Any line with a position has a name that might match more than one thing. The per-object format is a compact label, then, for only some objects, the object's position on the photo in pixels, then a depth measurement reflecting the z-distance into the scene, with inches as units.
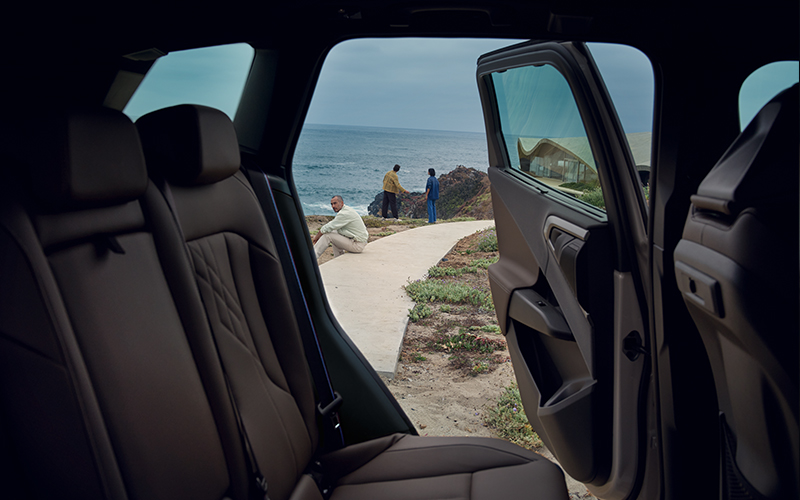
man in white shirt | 309.4
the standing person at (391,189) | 584.4
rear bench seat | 37.0
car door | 60.3
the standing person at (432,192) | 548.1
